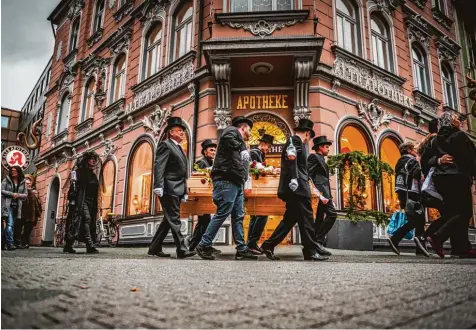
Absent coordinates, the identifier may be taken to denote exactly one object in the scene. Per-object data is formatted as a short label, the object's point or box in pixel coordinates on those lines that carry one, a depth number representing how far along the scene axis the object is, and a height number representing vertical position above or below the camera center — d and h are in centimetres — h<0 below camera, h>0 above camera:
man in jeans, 484 +68
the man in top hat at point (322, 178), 606 +98
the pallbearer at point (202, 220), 643 +31
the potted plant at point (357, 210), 820 +64
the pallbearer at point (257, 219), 613 +32
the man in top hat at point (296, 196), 489 +57
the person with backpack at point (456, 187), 498 +70
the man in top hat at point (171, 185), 520 +73
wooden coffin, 613 +67
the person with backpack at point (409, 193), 638 +82
